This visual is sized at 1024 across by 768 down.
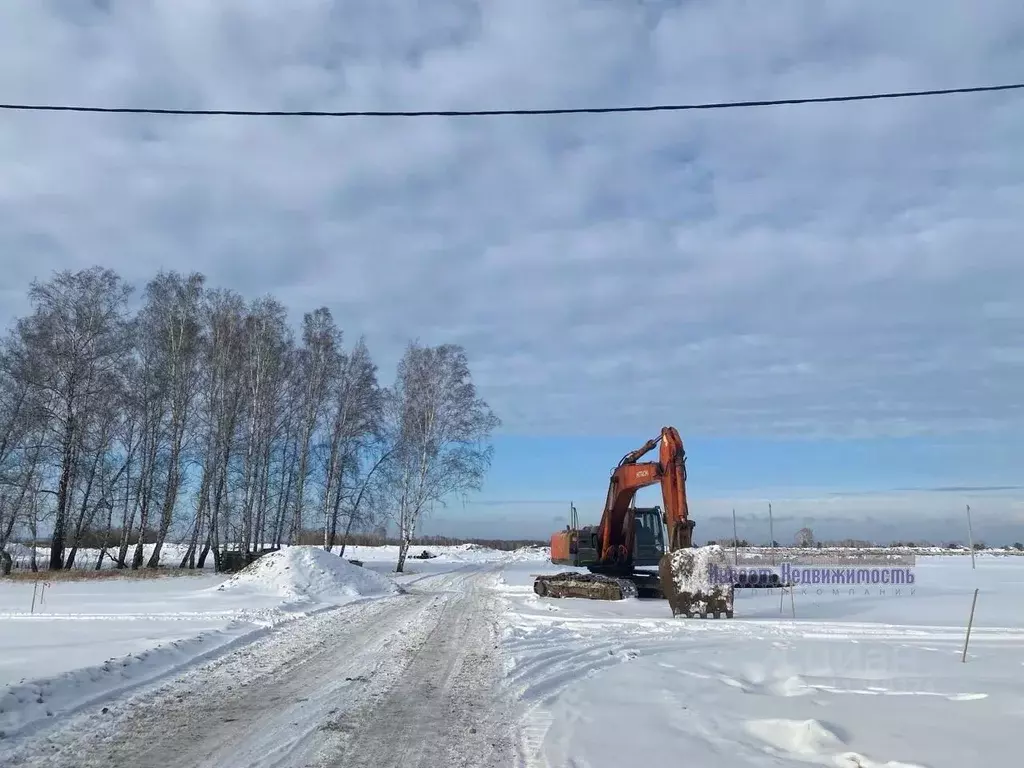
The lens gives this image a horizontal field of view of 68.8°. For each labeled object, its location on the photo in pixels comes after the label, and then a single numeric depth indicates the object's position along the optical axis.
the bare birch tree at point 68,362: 25.14
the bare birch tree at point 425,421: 33.62
